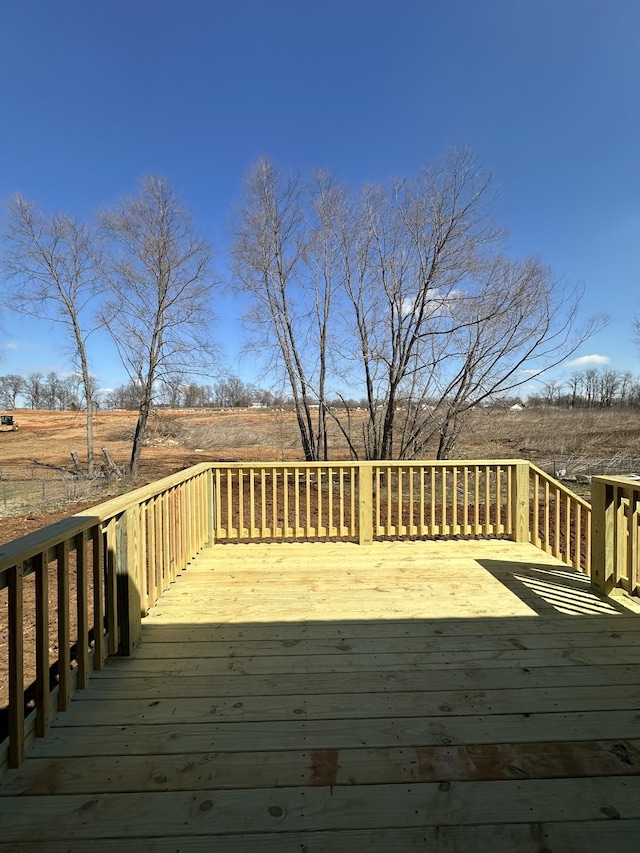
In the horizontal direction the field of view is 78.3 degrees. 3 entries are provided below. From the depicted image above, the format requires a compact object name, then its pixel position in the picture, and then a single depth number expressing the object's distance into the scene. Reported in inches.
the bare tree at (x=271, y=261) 370.9
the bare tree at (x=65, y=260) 432.5
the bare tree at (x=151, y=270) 425.7
